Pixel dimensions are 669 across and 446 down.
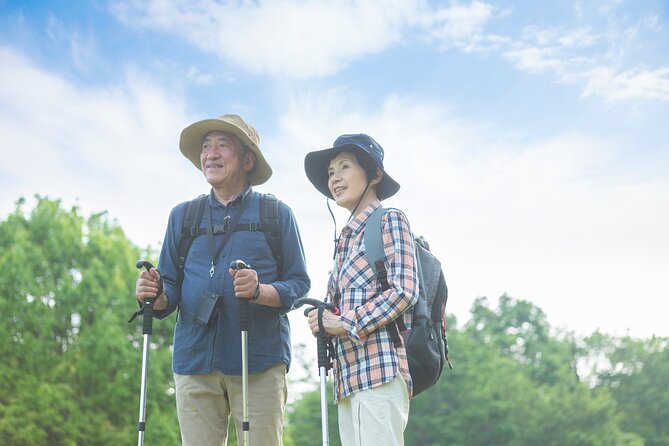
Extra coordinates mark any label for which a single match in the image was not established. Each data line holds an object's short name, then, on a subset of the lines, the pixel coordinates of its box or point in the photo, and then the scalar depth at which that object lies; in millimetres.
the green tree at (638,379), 43125
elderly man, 4461
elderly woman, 3793
